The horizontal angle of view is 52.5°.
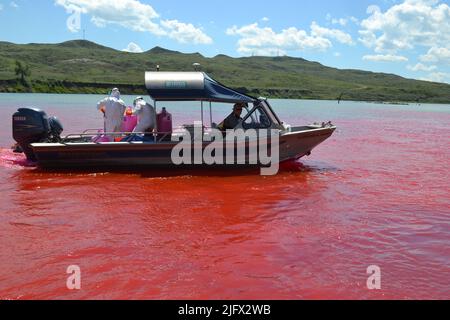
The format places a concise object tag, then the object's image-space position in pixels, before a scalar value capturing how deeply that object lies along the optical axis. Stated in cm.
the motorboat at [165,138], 1367
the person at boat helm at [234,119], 1446
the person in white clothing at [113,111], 1421
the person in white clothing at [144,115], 1398
